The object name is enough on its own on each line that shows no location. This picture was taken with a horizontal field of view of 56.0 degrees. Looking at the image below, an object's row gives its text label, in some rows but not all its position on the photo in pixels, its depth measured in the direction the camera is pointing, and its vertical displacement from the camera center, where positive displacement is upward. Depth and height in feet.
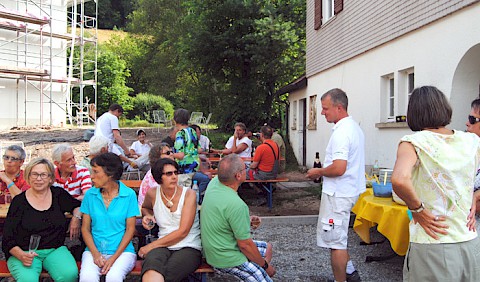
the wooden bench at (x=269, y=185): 26.81 -2.85
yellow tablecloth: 13.35 -2.47
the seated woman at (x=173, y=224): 11.34 -2.29
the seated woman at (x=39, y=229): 11.51 -2.42
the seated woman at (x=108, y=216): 11.93 -2.12
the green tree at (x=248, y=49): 52.90 +10.87
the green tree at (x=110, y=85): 120.37 +14.28
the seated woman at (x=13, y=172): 14.28 -1.14
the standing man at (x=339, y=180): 12.51 -1.19
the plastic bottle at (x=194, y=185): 18.72 -2.04
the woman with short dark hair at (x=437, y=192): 7.11 -0.87
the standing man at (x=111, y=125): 25.81 +0.73
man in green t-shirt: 10.77 -2.21
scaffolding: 74.54 +13.40
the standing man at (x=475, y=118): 12.31 +0.56
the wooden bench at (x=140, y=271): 11.62 -3.48
